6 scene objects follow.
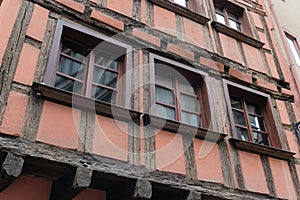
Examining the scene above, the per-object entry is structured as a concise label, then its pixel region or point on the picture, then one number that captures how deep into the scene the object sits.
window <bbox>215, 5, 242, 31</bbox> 6.92
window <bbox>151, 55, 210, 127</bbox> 4.61
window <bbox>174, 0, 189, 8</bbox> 6.47
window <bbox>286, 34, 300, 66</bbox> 8.70
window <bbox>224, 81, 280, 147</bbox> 5.18
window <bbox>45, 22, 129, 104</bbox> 4.02
